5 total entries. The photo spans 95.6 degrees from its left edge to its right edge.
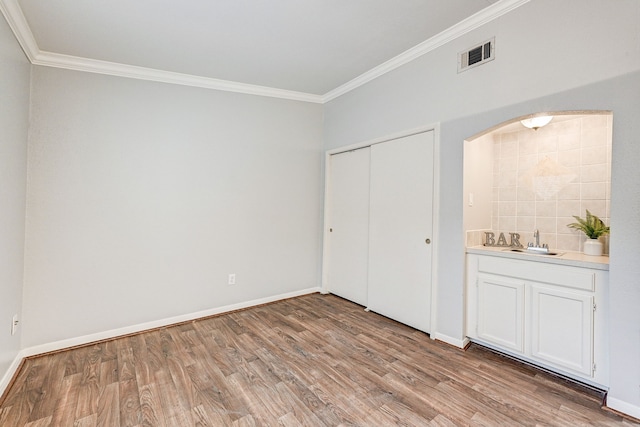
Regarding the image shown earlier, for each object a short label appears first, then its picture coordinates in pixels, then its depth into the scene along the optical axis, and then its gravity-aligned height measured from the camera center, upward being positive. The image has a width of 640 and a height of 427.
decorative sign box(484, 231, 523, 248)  2.75 -0.25
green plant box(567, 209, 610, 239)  2.20 -0.08
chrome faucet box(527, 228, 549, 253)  2.48 -0.27
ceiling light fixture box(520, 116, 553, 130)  2.34 +0.77
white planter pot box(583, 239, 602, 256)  2.16 -0.23
